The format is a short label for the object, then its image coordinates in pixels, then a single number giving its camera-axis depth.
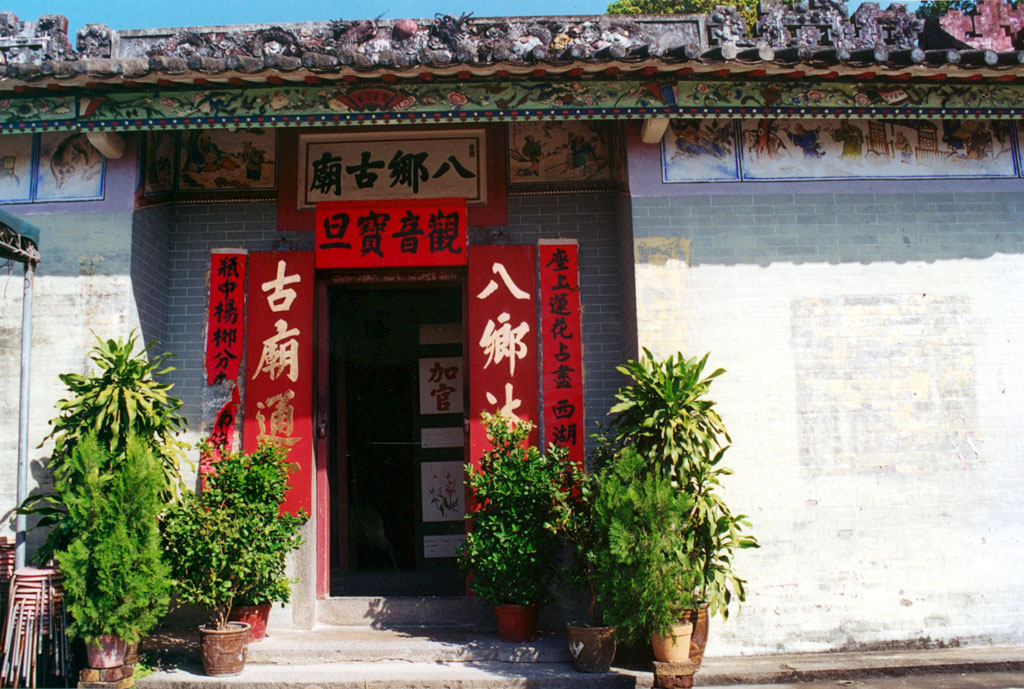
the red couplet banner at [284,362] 5.80
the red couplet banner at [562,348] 5.78
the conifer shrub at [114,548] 4.48
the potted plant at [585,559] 4.76
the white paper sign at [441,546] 7.24
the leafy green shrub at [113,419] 4.91
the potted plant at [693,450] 4.82
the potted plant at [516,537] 5.10
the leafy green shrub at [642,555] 4.47
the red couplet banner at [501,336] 5.83
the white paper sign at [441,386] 7.31
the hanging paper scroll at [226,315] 6.00
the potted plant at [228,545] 4.86
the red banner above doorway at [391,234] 6.00
